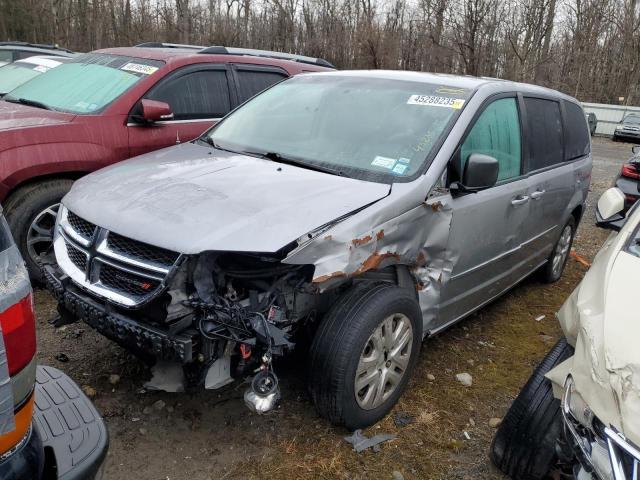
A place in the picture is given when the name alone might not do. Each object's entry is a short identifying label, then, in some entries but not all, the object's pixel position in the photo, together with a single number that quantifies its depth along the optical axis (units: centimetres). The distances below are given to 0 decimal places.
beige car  170
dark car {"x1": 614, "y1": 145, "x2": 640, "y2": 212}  717
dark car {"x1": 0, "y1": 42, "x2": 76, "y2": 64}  1003
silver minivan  237
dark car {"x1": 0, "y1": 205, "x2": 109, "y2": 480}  133
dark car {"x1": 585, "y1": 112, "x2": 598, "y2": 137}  2010
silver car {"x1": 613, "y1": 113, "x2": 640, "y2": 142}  2237
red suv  390
